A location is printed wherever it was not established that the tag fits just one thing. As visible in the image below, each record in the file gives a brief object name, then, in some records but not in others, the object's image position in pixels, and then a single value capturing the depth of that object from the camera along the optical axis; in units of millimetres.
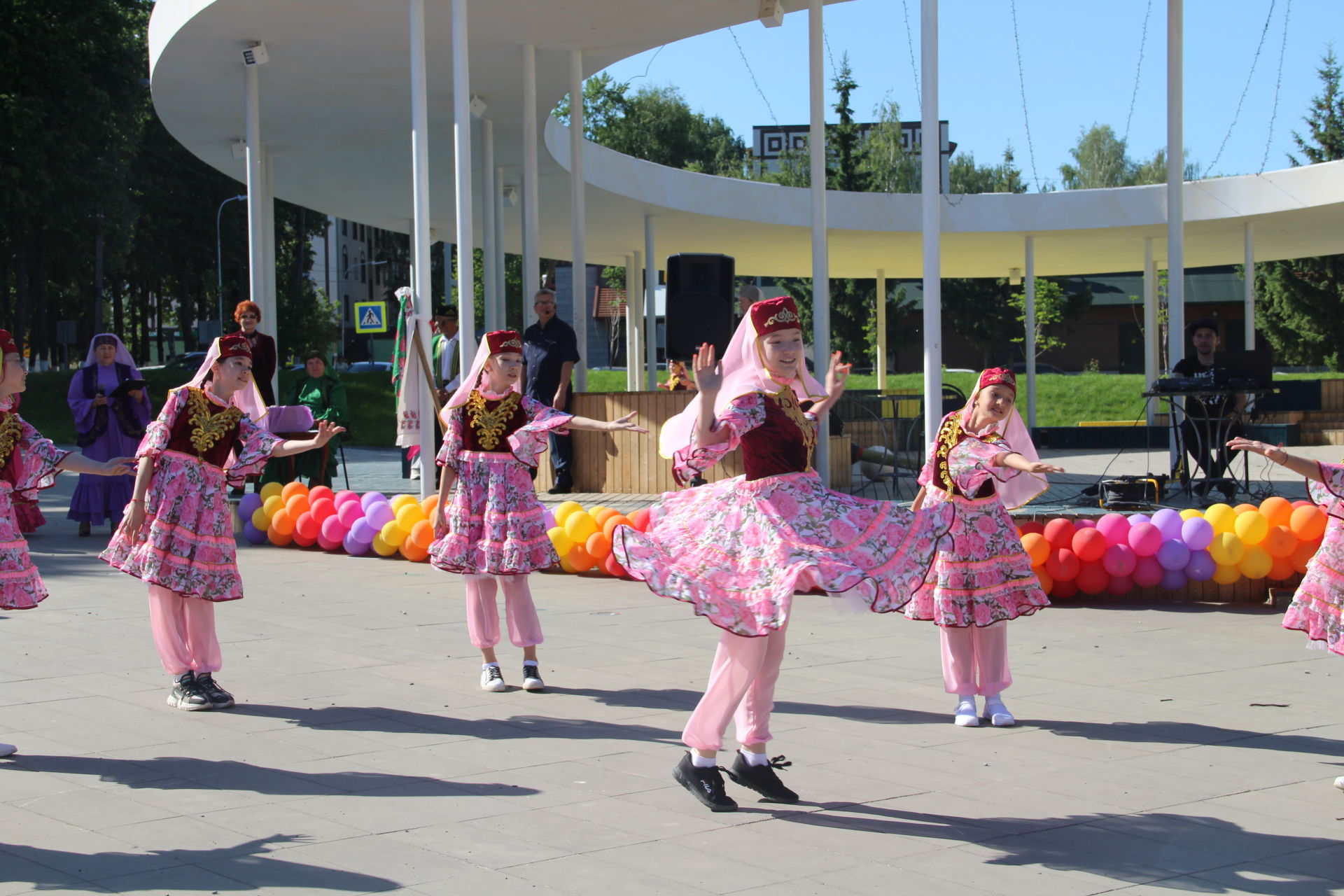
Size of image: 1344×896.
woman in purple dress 12719
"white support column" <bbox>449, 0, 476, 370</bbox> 11664
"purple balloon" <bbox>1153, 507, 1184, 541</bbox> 8977
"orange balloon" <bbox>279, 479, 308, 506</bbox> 12203
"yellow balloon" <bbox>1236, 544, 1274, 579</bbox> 8727
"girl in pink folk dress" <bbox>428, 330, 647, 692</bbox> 6762
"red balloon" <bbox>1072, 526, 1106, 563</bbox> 8992
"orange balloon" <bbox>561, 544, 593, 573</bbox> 10258
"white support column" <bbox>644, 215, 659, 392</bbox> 21750
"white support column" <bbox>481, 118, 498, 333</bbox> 16875
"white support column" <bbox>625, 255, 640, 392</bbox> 26906
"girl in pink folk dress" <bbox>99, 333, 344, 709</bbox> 6312
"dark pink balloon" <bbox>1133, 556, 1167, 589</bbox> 9086
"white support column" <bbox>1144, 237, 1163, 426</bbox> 22984
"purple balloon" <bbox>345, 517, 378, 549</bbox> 11258
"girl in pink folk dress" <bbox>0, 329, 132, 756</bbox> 5707
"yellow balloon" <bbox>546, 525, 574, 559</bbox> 10242
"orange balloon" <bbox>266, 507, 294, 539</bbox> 11961
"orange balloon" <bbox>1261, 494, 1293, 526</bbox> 8711
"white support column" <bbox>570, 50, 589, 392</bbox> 14703
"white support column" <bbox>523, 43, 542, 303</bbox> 13891
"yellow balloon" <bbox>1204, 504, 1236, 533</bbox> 8867
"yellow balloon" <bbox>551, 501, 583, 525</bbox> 10289
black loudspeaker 14773
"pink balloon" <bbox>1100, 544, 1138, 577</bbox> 9008
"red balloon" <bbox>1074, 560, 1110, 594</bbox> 9094
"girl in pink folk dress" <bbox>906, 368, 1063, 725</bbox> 5938
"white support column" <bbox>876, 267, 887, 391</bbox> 27359
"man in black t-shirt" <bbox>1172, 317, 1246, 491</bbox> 10961
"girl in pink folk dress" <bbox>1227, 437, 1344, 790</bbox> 5145
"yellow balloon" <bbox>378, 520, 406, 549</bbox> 11039
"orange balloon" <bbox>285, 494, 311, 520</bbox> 11906
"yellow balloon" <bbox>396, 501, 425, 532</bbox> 10969
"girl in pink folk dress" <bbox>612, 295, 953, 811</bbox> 4484
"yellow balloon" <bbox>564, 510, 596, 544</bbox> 10141
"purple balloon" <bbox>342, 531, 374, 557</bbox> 11406
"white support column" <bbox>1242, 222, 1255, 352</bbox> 21219
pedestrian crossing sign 32438
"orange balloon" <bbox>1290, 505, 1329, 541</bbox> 8539
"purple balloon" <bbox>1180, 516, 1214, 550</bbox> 8867
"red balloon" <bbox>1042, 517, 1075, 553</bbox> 9062
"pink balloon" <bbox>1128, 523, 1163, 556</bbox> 8938
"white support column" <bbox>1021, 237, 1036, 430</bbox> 22859
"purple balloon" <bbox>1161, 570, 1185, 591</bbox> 9102
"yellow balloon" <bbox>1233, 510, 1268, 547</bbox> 8695
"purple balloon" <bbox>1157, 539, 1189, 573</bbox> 8961
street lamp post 44375
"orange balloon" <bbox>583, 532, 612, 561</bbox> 10081
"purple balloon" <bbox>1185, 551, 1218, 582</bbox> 8945
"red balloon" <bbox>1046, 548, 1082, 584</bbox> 9055
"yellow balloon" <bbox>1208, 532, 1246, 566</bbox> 8797
